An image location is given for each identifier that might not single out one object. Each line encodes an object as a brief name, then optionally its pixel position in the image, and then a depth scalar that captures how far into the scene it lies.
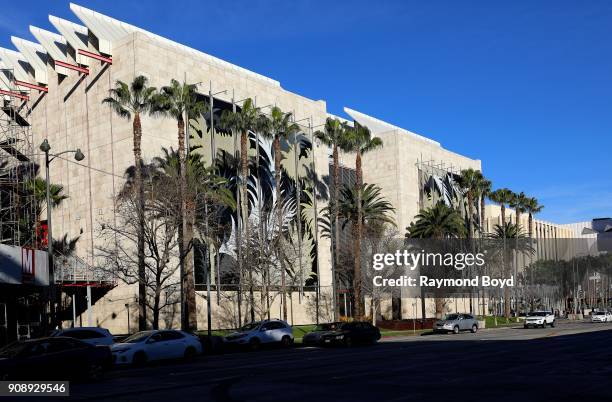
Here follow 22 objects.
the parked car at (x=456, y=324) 52.98
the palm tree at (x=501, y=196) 88.31
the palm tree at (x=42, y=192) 54.16
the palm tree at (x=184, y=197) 42.75
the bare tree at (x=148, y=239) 43.09
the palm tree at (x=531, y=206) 93.00
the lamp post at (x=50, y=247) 30.28
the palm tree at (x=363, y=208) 68.62
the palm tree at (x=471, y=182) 83.38
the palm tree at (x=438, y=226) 75.44
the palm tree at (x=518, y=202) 91.12
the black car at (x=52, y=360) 18.66
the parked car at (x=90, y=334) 27.52
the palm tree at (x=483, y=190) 85.21
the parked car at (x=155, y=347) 26.17
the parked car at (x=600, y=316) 77.81
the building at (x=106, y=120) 52.78
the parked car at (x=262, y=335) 36.59
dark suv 37.84
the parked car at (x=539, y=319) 60.72
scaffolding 51.00
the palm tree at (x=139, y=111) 42.88
